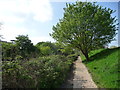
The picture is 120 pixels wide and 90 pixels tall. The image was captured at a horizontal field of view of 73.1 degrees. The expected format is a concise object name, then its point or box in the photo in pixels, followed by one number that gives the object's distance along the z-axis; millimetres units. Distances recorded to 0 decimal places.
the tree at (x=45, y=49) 19908
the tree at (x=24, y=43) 18062
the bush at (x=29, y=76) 2775
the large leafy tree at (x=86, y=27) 8984
